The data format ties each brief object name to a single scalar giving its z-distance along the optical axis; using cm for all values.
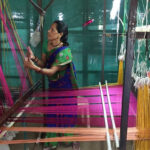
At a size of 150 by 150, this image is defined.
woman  164
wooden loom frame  77
